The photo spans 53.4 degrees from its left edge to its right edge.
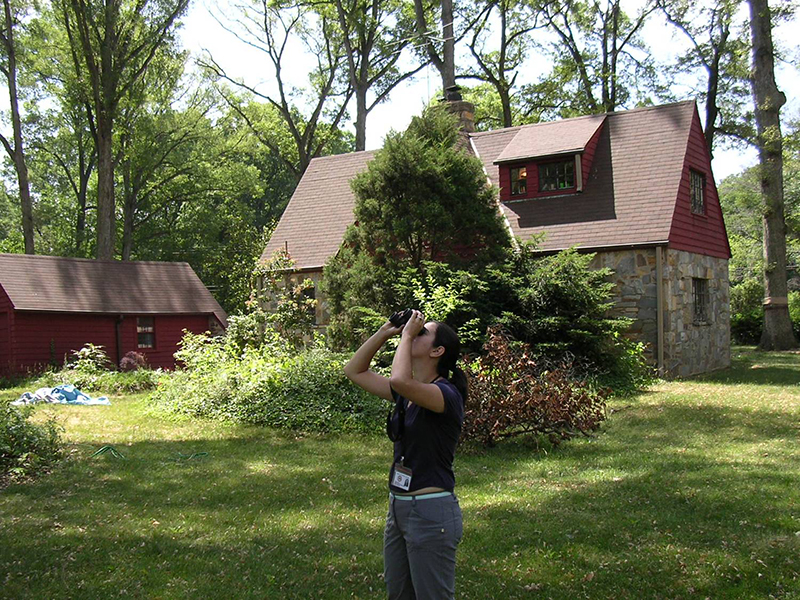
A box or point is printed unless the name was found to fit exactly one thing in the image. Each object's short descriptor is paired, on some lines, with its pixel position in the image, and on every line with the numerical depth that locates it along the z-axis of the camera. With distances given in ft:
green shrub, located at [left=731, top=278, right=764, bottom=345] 100.17
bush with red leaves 32.19
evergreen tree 51.31
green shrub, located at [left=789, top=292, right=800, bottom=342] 96.15
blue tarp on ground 53.21
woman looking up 11.75
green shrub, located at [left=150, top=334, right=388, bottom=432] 39.73
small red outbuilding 77.92
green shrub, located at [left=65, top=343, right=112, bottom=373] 66.90
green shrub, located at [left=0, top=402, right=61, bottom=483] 28.99
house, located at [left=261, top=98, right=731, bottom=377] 55.67
